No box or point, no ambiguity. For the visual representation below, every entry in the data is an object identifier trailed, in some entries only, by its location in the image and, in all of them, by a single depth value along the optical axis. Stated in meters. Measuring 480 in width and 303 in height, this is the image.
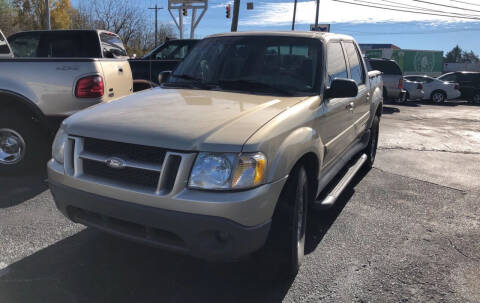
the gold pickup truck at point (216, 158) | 2.44
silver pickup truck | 4.96
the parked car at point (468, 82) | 21.19
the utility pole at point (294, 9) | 38.19
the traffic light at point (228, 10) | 26.06
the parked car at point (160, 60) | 9.98
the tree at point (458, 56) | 117.75
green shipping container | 40.62
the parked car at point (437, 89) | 20.59
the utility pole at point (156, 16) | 50.81
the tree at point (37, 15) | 39.53
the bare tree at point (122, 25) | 37.81
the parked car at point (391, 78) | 16.55
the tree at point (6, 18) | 34.03
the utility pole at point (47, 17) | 21.63
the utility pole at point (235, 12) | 23.64
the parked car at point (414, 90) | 19.33
